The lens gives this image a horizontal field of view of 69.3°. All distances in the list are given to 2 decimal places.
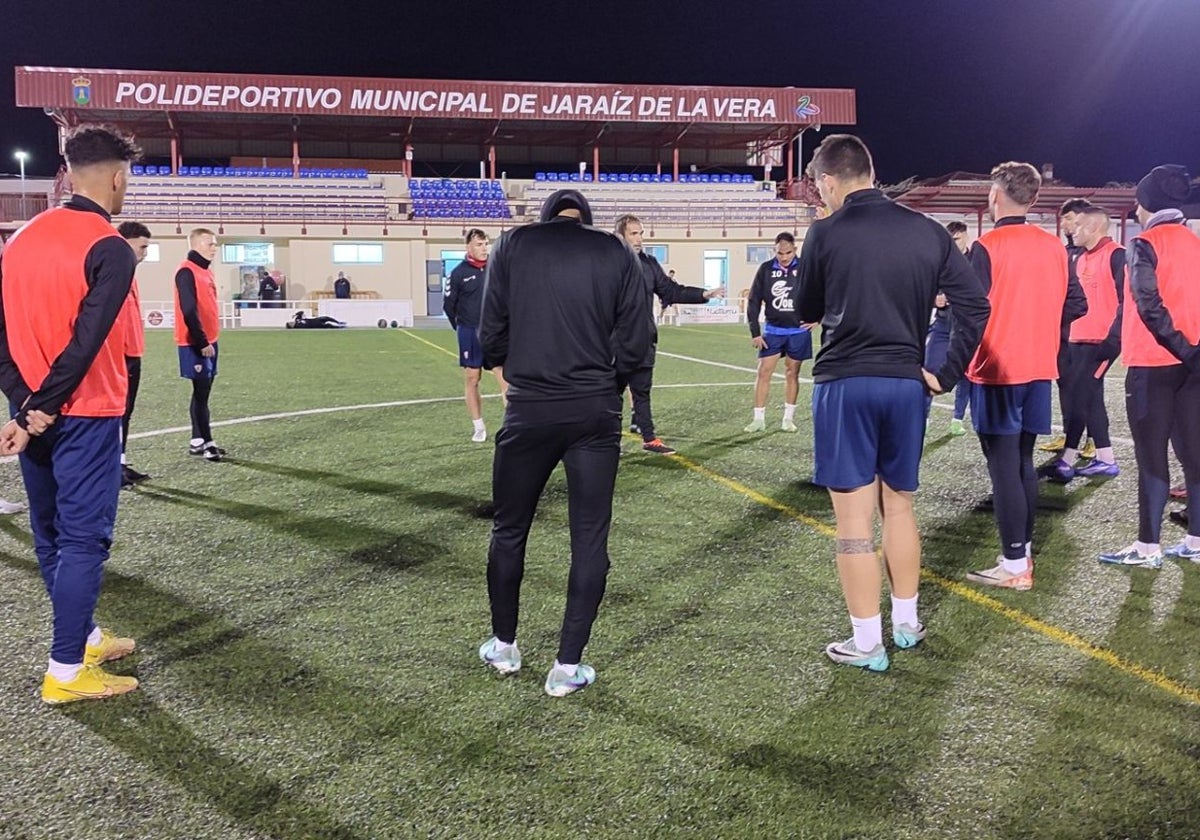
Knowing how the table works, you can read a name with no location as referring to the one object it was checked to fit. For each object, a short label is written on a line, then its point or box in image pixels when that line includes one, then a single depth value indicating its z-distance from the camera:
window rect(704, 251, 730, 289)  40.91
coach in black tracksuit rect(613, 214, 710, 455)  7.48
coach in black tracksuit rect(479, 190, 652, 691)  3.29
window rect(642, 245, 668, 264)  40.16
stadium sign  41.34
